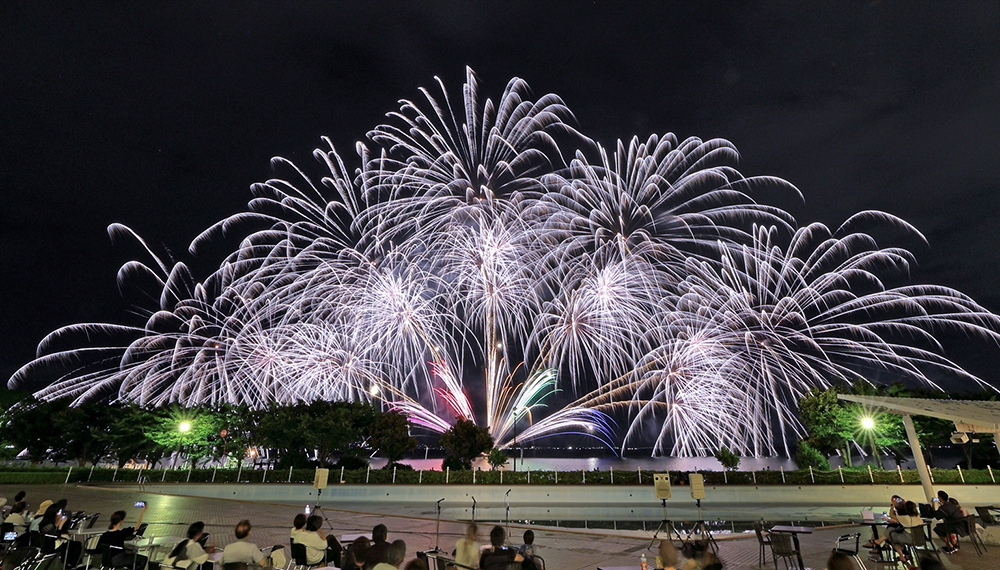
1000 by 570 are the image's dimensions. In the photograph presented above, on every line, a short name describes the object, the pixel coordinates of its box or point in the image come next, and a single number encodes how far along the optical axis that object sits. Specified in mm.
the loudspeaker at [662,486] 16109
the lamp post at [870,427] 32500
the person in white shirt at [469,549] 8422
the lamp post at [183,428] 36719
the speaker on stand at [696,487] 15924
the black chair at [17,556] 7602
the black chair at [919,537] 10359
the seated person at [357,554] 7238
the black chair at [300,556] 8648
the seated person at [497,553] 7703
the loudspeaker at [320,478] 20862
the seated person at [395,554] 7010
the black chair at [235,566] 7211
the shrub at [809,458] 32781
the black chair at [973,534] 11852
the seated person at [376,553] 7059
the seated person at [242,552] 8047
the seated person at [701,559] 7115
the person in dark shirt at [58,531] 9195
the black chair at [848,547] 9561
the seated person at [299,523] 8859
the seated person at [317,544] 8797
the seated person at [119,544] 8977
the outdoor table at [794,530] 10733
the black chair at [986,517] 13086
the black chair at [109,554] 8922
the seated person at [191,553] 8172
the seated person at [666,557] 6762
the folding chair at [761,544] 11370
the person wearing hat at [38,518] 11141
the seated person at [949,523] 11852
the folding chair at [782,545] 9961
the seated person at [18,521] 11461
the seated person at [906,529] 10329
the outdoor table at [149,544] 9572
